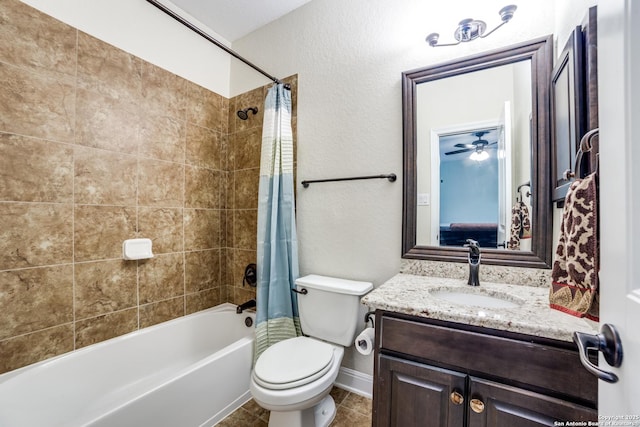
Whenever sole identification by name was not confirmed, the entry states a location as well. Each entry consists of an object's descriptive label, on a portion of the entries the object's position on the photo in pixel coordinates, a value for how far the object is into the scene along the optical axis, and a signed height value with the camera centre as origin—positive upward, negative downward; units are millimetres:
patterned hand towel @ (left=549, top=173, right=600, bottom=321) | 670 -100
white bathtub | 1181 -897
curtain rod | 1213 +971
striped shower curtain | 1766 -81
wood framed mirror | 1205 +298
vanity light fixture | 1281 +920
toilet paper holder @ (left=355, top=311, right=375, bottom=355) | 1204 -585
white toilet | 1149 -723
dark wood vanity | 753 -521
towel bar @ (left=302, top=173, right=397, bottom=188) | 1532 +233
